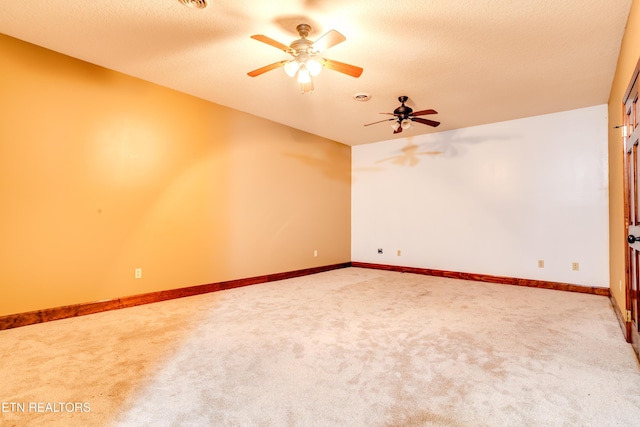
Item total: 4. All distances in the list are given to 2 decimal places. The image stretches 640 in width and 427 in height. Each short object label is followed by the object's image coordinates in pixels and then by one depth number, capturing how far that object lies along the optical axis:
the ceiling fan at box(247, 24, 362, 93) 2.80
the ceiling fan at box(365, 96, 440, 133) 4.30
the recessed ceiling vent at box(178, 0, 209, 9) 2.49
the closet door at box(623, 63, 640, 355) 2.32
